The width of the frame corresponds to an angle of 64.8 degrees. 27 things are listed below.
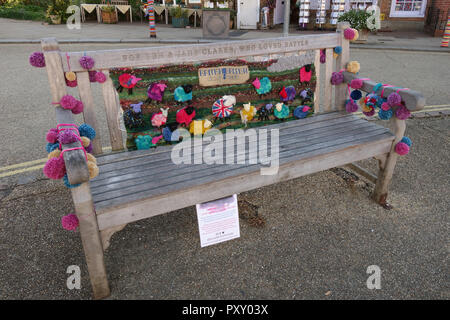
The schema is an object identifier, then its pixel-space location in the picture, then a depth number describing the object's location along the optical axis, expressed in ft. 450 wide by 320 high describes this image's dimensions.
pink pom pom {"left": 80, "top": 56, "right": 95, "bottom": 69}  7.73
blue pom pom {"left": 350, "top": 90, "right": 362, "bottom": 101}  10.65
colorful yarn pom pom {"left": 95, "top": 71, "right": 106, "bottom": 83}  8.07
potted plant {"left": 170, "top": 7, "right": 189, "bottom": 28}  50.06
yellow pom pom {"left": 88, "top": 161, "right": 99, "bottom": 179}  5.99
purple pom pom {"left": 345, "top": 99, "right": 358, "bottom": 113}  10.76
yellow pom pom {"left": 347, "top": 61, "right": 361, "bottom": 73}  10.61
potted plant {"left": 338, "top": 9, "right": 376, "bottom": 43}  38.04
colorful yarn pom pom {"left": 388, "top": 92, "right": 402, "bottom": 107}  8.69
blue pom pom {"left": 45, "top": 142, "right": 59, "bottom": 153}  6.59
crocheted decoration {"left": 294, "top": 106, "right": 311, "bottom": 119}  10.78
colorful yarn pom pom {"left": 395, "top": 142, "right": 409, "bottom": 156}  9.37
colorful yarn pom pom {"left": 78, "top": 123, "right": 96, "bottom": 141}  7.20
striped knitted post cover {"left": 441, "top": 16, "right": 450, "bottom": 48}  36.36
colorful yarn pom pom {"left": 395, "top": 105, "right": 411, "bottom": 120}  8.95
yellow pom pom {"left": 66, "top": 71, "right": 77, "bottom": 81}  7.68
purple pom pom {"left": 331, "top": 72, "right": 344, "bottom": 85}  10.75
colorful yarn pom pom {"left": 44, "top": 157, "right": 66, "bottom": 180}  5.66
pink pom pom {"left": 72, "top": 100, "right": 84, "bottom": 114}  7.77
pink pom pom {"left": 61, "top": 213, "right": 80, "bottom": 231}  6.50
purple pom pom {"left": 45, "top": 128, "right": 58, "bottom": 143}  6.64
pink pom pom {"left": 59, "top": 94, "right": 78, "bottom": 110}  7.45
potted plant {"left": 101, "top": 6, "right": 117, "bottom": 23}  52.90
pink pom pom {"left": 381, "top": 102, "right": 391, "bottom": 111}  9.18
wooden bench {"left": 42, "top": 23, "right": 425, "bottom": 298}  6.75
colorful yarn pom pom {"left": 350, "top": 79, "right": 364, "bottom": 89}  10.18
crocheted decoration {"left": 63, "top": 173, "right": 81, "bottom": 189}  5.79
